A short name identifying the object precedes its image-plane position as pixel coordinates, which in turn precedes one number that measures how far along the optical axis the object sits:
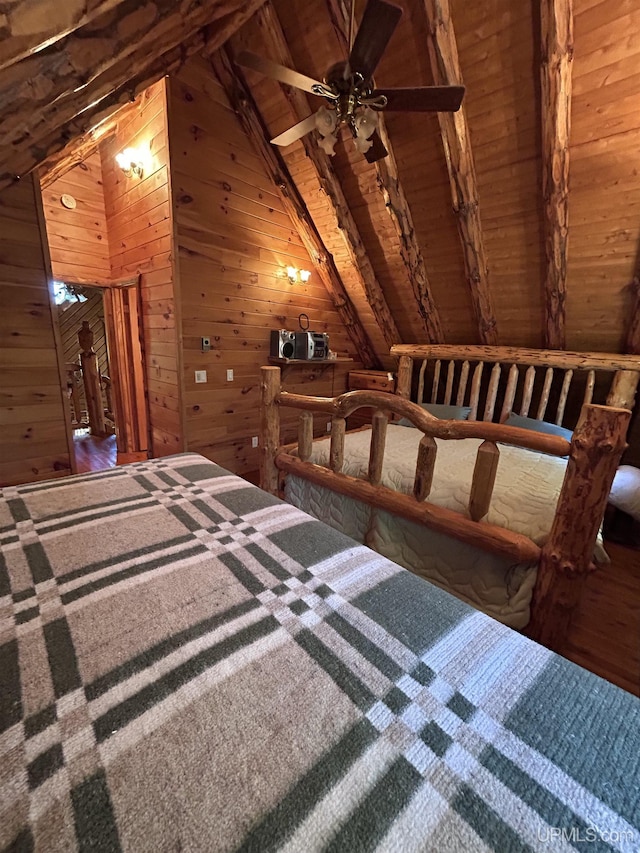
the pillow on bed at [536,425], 2.84
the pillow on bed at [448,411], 3.32
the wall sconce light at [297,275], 3.60
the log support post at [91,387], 4.85
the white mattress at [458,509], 1.56
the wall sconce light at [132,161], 2.89
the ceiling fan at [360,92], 1.43
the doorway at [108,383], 3.58
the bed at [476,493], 1.34
